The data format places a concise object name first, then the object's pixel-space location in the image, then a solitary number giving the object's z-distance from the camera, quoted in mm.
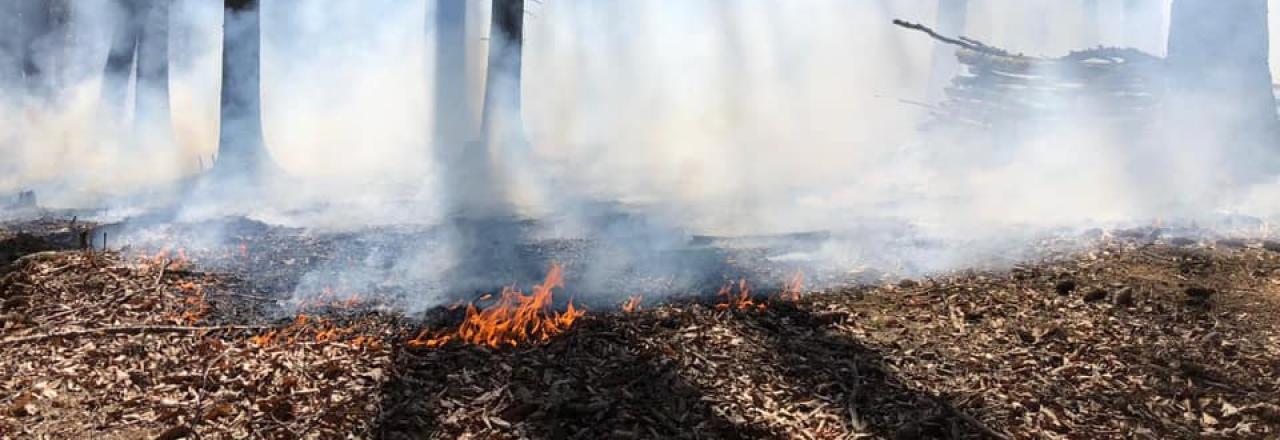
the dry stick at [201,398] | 3587
